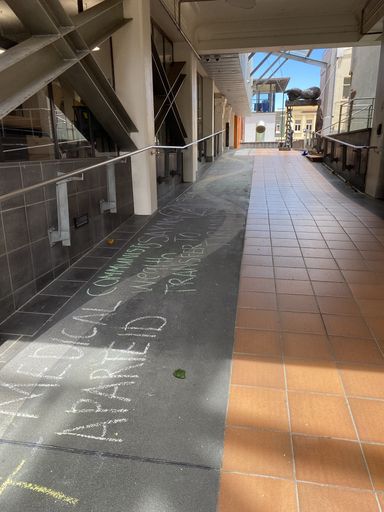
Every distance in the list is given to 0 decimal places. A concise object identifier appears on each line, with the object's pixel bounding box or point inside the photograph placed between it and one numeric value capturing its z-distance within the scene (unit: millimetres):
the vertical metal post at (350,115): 9836
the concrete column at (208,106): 12133
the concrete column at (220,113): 17094
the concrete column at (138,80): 4914
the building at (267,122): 37719
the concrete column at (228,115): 21395
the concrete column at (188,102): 8086
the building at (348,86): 9255
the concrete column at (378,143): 6637
